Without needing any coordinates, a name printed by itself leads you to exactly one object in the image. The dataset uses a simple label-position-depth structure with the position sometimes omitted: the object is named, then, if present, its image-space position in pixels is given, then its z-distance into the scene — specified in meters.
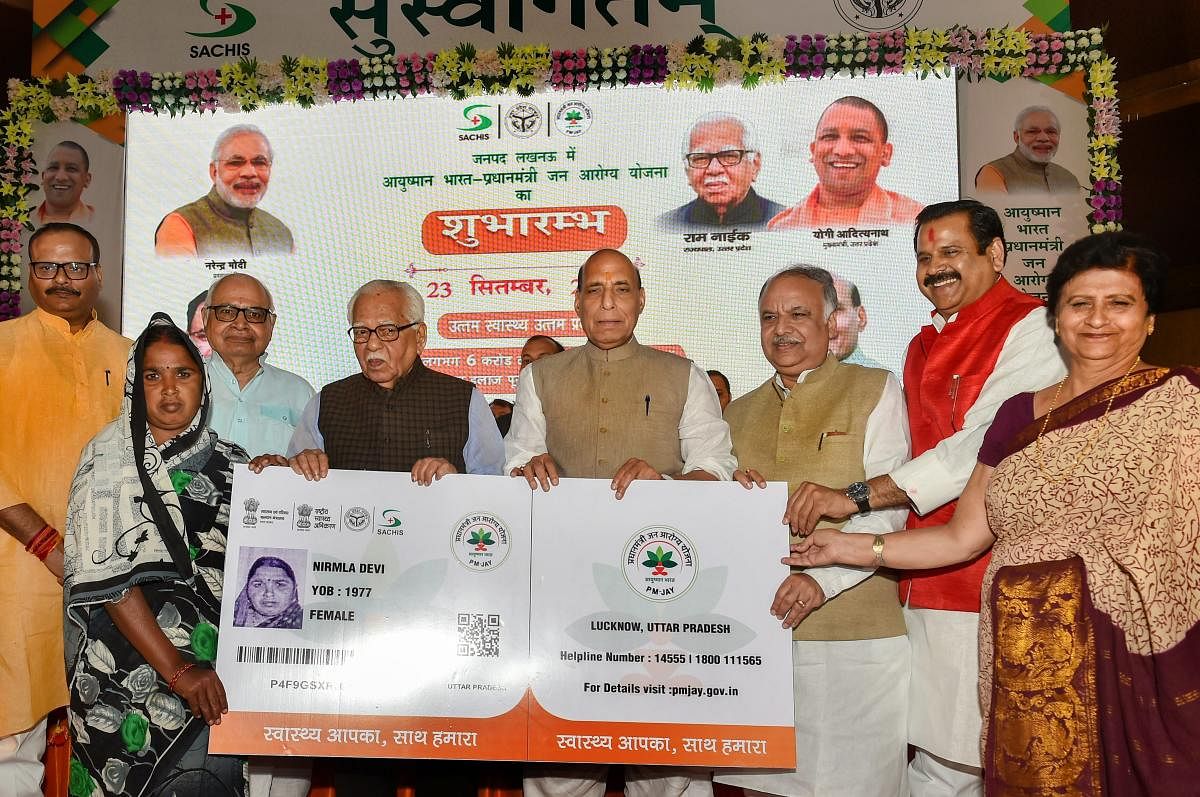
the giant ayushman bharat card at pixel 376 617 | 3.26
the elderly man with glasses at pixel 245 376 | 4.51
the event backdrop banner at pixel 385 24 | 5.66
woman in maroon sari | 2.56
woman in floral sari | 3.23
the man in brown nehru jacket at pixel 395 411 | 3.75
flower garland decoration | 4.78
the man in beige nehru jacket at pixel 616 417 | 3.59
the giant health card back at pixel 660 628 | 3.21
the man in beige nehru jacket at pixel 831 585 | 3.39
